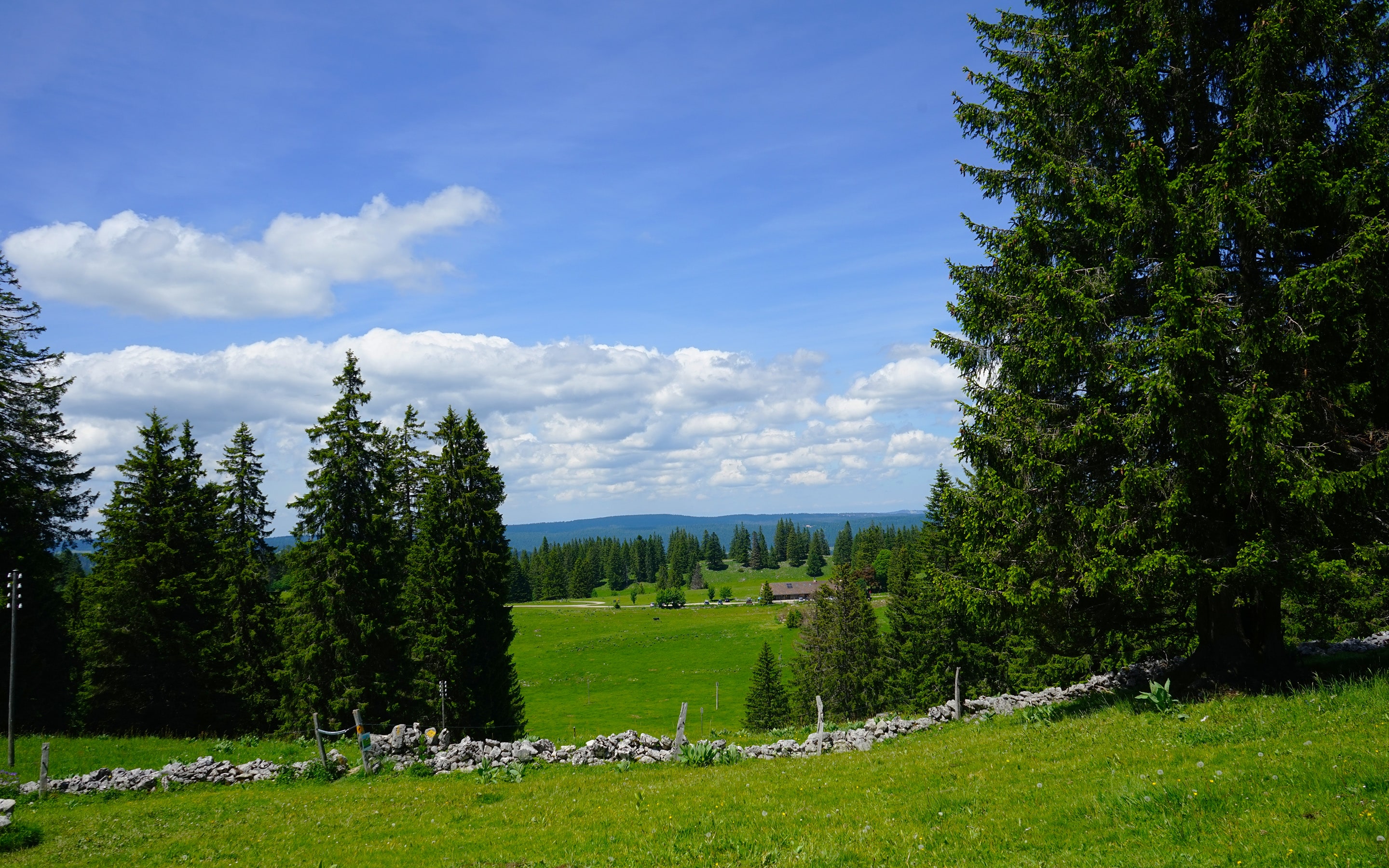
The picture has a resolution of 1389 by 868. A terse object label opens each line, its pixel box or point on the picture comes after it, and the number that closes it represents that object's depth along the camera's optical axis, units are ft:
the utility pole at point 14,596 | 71.87
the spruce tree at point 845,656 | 170.09
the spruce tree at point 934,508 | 121.12
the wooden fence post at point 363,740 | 59.21
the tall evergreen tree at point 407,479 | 128.57
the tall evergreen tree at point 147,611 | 100.58
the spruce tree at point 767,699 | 195.00
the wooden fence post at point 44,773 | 56.65
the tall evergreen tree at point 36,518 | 95.35
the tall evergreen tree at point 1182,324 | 37.14
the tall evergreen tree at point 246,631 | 106.42
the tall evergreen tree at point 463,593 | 107.34
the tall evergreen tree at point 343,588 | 97.81
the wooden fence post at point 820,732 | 55.06
